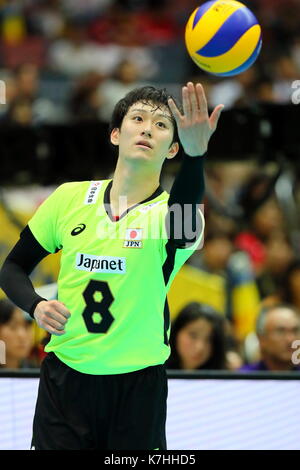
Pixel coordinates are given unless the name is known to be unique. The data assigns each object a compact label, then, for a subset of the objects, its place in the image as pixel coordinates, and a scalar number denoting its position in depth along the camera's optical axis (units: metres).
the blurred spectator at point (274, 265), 16.48
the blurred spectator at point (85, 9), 29.33
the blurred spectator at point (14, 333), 11.75
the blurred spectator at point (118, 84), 21.91
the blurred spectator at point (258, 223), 17.94
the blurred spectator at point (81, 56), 26.03
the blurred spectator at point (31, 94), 21.42
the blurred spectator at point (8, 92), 20.66
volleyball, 9.40
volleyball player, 7.23
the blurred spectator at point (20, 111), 19.89
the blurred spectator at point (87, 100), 21.62
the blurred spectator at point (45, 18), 28.83
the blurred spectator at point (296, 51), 24.53
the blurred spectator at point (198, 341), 11.99
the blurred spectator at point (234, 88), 21.53
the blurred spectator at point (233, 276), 15.99
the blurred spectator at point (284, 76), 21.47
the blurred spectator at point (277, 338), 11.96
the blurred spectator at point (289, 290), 15.49
